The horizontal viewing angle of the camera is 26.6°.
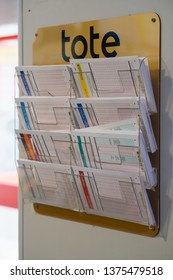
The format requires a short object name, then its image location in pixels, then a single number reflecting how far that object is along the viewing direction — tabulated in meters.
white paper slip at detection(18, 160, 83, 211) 1.14
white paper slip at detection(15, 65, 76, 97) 1.10
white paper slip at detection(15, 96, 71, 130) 1.12
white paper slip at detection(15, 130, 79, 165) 1.12
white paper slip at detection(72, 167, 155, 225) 1.02
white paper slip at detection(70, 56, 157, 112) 0.98
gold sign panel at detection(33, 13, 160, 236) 1.04
